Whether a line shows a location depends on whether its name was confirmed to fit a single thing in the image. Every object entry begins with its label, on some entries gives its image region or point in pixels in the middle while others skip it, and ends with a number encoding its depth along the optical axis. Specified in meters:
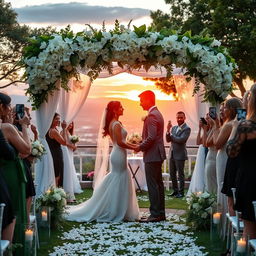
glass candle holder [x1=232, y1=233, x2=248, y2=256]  5.07
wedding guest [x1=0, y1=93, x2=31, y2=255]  5.57
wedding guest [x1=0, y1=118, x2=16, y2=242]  4.97
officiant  12.78
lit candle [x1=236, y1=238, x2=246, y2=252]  5.07
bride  9.84
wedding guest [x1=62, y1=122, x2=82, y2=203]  12.27
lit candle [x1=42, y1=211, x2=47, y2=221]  7.86
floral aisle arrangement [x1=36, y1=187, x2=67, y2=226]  8.61
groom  9.52
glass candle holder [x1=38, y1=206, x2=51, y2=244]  7.79
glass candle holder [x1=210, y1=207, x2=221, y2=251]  7.34
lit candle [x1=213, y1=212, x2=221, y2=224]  7.33
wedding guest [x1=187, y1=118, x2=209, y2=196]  11.79
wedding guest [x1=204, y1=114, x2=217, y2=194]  9.02
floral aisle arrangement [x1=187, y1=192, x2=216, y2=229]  8.55
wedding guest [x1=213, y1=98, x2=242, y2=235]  7.04
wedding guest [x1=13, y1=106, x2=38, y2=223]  6.72
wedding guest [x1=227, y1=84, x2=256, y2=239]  4.90
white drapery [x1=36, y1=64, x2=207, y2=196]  9.11
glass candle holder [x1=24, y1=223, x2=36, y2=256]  5.90
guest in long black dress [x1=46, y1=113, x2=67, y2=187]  10.81
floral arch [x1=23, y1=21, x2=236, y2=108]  8.45
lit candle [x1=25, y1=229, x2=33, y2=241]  5.89
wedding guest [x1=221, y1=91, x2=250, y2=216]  6.56
